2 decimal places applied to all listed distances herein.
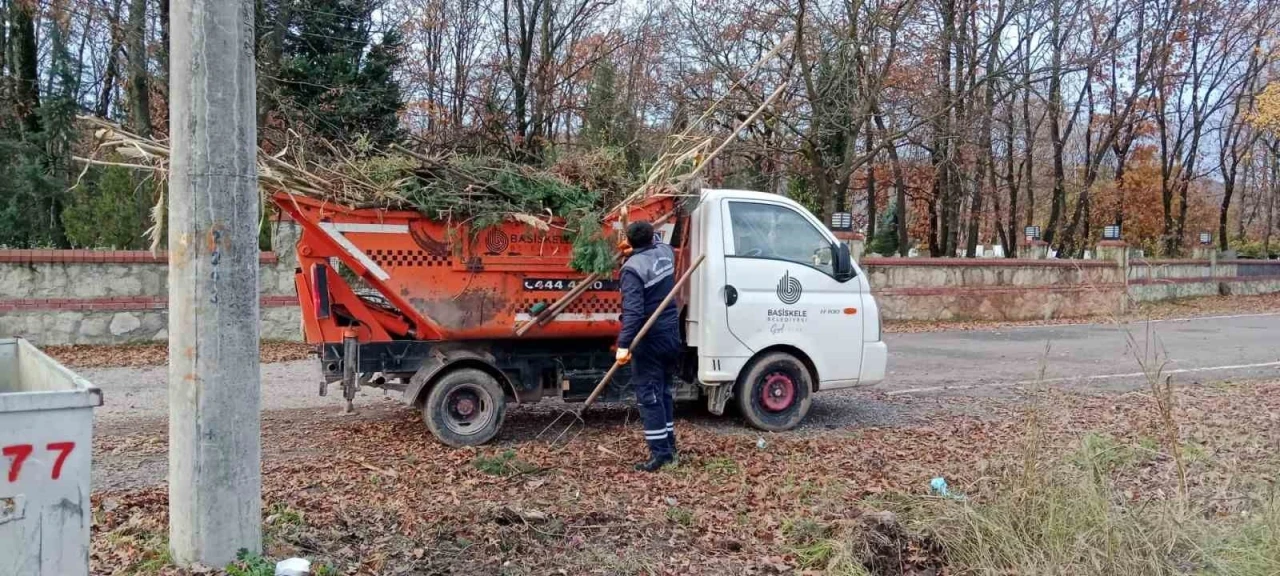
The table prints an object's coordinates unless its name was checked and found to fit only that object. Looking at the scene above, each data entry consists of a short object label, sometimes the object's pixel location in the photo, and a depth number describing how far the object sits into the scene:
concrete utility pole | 3.73
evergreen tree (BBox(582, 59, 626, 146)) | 21.08
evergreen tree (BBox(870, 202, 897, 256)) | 31.02
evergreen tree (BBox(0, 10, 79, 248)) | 17.85
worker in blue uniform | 6.18
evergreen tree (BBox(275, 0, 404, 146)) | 16.53
